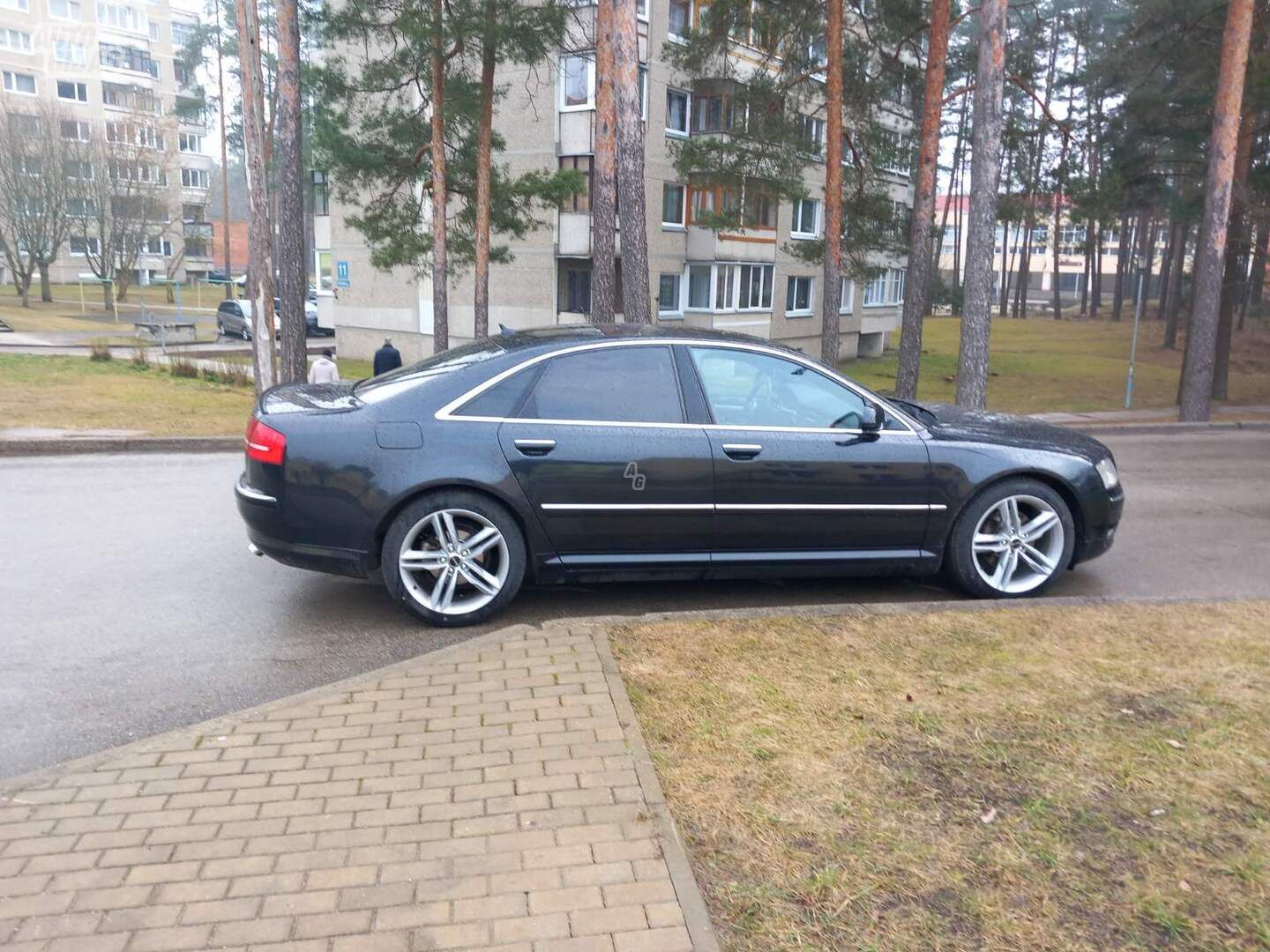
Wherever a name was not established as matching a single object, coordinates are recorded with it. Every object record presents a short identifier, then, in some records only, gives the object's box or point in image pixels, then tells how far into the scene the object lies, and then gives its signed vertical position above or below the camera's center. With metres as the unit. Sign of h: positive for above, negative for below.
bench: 35.69 -1.84
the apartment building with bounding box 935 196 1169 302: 70.23 +4.53
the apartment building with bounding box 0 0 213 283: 64.94 +13.60
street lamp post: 21.77 -0.79
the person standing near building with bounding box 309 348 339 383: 16.28 -1.31
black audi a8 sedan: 5.59 -1.01
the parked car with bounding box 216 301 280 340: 40.69 -1.44
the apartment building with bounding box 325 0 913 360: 29.55 +1.36
